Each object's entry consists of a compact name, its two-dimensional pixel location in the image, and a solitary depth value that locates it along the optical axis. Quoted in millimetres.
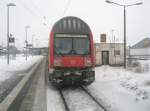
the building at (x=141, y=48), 43026
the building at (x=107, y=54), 14580
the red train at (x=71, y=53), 6097
